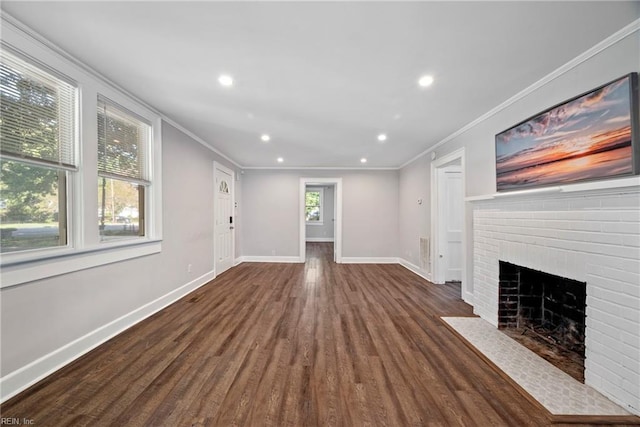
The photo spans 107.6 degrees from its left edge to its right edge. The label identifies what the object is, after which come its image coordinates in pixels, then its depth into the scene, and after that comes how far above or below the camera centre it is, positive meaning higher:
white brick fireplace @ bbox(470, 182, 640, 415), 1.47 -0.35
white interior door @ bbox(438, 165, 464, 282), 4.21 +0.01
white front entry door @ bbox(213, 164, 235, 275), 4.62 -0.17
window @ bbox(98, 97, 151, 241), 2.31 +0.44
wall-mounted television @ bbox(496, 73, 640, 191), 1.54 +0.57
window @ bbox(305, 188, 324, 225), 10.16 +0.29
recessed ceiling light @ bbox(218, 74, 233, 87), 2.08 +1.20
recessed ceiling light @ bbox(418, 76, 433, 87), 2.10 +1.20
